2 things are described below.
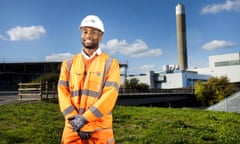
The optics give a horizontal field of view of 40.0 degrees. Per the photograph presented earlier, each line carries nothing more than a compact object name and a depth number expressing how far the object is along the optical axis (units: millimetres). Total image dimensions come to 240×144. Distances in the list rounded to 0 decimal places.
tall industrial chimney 130250
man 3826
